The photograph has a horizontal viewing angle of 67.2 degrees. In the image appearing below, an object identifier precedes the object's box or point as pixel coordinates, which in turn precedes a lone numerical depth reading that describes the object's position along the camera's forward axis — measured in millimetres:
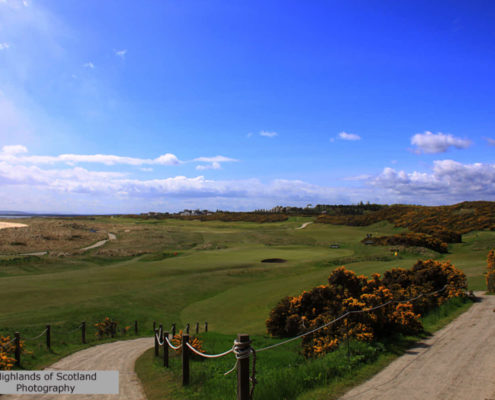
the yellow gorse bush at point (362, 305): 10906
